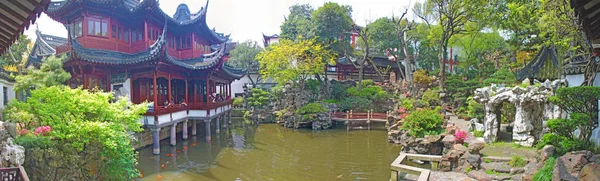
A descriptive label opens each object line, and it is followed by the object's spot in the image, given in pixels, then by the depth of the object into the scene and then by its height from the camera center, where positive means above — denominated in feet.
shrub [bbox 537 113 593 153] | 23.57 -3.76
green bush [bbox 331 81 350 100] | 89.79 -1.04
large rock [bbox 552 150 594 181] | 19.17 -4.75
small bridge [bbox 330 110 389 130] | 72.74 -7.00
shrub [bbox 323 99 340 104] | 83.82 -3.45
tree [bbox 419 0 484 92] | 66.69 +15.23
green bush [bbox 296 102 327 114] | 73.77 -4.76
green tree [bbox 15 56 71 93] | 36.19 +1.53
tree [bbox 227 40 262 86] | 118.62 +11.44
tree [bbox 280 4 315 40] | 89.76 +17.92
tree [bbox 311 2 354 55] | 88.69 +17.36
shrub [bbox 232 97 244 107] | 97.04 -3.96
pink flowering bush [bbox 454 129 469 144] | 36.40 -5.61
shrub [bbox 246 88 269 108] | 88.58 -2.65
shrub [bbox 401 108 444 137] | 43.98 -5.01
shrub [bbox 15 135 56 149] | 24.03 -3.69
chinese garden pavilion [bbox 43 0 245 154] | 44.34 +4.70
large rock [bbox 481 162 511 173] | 27.53 -6.84
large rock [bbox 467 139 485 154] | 30.04 -5.53
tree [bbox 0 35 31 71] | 67.15 +8.10
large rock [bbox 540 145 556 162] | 23.67 -4.78
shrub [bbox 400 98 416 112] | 70.56 -3.84
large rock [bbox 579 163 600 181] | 17.20 -4.66
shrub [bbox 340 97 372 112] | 82.28 -4.25
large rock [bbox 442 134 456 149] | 36.84 -6.16
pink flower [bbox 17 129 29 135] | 26.08 -3.20
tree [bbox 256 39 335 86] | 79.25 +6.50
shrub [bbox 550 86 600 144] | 23.72 -1.37
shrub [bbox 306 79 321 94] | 87.97 +0.65
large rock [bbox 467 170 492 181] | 25.97 -7.23
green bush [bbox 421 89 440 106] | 72.43 -2.61
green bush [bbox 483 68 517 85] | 57.98 +1.34
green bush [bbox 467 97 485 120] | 49.70 -3.85
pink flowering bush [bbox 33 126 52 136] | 25.45 -3.00
